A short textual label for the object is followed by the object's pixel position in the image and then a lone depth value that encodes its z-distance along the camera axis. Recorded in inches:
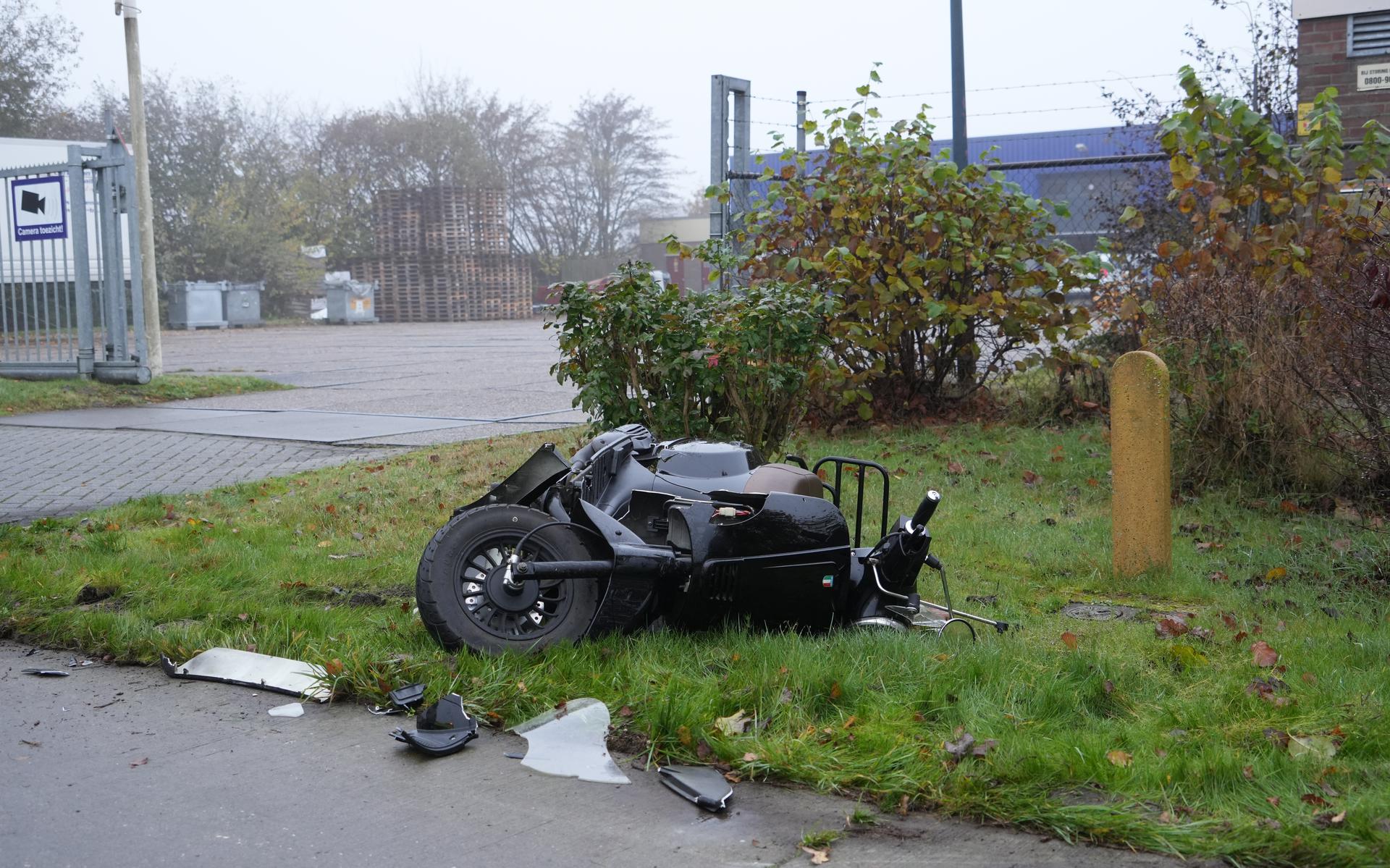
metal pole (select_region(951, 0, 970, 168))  486.0
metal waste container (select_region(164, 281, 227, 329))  1611.7
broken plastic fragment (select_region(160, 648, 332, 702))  171.8
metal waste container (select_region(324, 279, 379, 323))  1849.2
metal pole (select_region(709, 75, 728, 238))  423.5
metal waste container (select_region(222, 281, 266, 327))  1710.1
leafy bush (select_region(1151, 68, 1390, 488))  260.2
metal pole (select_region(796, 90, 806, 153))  402.0
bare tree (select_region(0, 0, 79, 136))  1952.5
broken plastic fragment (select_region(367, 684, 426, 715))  162.9
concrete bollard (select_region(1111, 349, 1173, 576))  227.0
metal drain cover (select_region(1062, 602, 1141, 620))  207.8
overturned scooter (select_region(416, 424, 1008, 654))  171.6
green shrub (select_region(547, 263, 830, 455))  290.8
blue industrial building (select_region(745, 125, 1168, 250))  427.2
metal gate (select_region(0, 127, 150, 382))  579.5
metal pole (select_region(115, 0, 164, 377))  649.6
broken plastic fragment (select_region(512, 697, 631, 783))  144.9
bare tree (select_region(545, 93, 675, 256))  2726.4
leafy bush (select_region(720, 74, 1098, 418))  386.3
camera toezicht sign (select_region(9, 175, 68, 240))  588.7
